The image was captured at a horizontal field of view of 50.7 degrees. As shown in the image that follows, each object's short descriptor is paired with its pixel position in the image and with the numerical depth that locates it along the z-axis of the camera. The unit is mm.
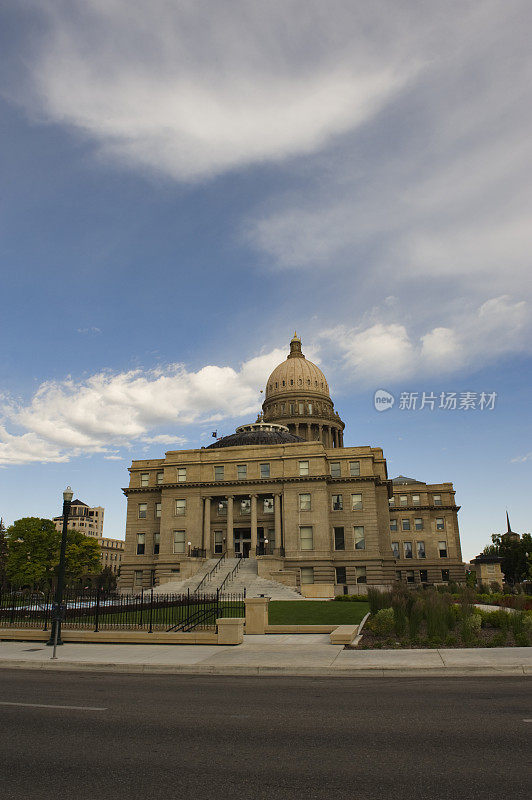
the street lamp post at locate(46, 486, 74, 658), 19894
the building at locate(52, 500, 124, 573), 184375
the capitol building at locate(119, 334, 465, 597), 58875
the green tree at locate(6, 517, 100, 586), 75688
